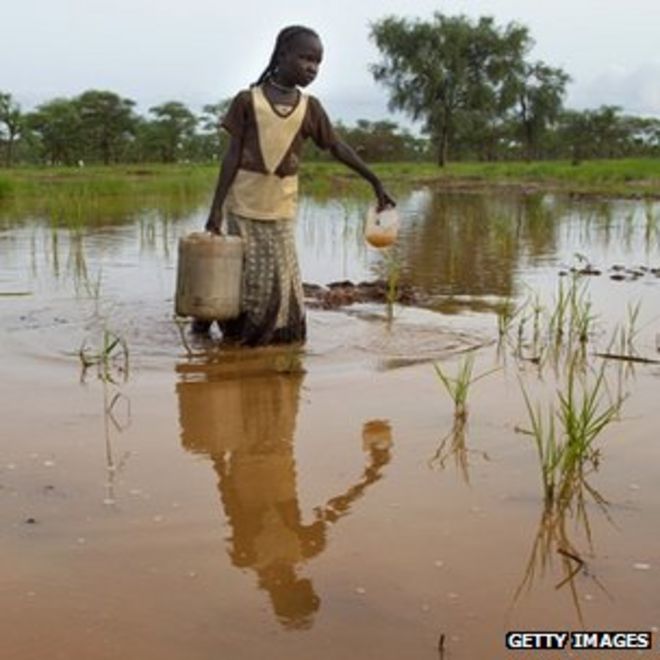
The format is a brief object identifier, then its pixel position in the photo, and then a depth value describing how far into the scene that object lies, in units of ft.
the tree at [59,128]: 139.44
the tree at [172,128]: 152.46
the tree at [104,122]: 142.31
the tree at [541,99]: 132.16
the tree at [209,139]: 158.40
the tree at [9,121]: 132.16
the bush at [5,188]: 52.75
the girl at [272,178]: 14.28
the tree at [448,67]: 121.29
